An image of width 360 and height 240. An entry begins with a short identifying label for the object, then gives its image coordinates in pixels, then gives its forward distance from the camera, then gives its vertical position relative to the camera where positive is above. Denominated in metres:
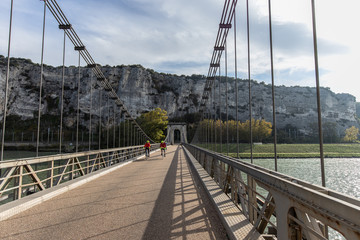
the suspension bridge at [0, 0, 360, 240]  1.88 -1.25
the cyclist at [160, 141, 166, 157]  19.95 -0.84
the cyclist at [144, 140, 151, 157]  18.42 -0.93
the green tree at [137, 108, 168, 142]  50.28 +2.32
